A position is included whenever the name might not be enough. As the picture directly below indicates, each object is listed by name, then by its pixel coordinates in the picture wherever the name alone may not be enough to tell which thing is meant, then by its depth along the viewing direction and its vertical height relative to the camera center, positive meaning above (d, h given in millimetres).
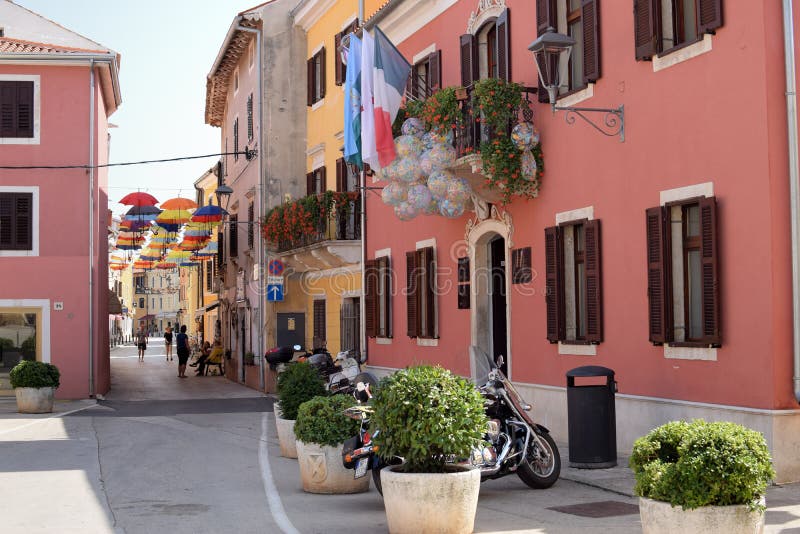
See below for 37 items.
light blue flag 18594 +3759
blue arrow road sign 28734 +697
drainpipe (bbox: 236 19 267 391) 30172 +3308
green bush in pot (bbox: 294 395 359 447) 11008 -1097
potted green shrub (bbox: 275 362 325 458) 13648 -930
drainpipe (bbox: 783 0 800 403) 10688 +1641
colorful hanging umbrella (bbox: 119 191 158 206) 32375 +3743
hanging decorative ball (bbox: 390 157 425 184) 16719 +2326
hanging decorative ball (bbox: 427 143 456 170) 16109 +2445
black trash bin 11930 -1230
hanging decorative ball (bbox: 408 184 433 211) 17031 +1935
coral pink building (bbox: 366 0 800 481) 10852 +1106
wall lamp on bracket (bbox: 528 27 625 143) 12633 +3143
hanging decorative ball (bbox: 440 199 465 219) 16559 +1691
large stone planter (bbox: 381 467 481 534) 7953 -1400
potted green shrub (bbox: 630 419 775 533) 6438 -1055
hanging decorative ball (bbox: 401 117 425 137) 16906 +3034
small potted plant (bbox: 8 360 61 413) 22203 -1365
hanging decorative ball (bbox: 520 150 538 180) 15406 +2179
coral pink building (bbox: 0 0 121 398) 26375 +2751
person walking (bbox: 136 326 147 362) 54594 -1202
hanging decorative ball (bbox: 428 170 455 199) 16281 +2085
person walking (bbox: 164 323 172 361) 55156 -975
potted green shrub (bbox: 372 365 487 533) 7969 -994
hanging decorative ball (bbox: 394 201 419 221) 17359 +1744
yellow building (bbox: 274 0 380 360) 24578 +2141
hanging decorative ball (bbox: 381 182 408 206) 17469 +2046
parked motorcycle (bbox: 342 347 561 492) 9922 -1241
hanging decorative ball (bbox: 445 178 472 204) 16281 +1937
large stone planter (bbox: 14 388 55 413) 22203 -1617
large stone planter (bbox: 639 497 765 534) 6422 -1264
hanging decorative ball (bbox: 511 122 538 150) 15242 +2595
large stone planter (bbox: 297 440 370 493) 10898 -1588
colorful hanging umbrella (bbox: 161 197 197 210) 35844 +3940
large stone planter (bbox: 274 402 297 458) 13973 -1573
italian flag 17453 +3836
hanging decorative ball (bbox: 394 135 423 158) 16666 +2697
